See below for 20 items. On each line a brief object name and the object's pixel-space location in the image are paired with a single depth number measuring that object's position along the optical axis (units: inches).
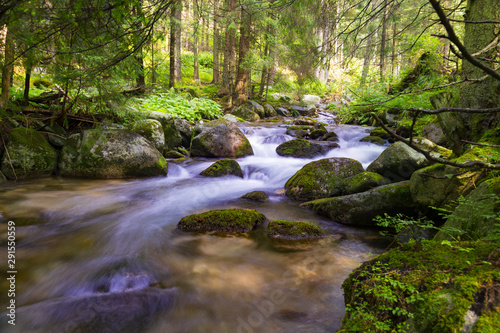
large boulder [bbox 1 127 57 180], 263.9
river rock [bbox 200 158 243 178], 321.1
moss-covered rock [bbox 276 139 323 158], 390.3
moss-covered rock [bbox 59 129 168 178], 294.5
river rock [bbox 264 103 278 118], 759.7
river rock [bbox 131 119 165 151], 358.0
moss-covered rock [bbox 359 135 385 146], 413.4
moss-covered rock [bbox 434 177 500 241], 96.5
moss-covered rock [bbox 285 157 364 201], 252.7
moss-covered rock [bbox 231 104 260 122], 663.8
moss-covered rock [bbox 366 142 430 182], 228.4
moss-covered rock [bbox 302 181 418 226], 193.6
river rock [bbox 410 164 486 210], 150.3
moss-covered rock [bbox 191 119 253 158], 394.9
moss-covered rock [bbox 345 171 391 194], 230.2
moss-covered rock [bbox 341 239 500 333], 56.6
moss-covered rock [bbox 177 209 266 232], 189.6
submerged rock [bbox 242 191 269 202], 262.9
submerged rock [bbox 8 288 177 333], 103.6
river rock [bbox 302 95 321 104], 1018.1
